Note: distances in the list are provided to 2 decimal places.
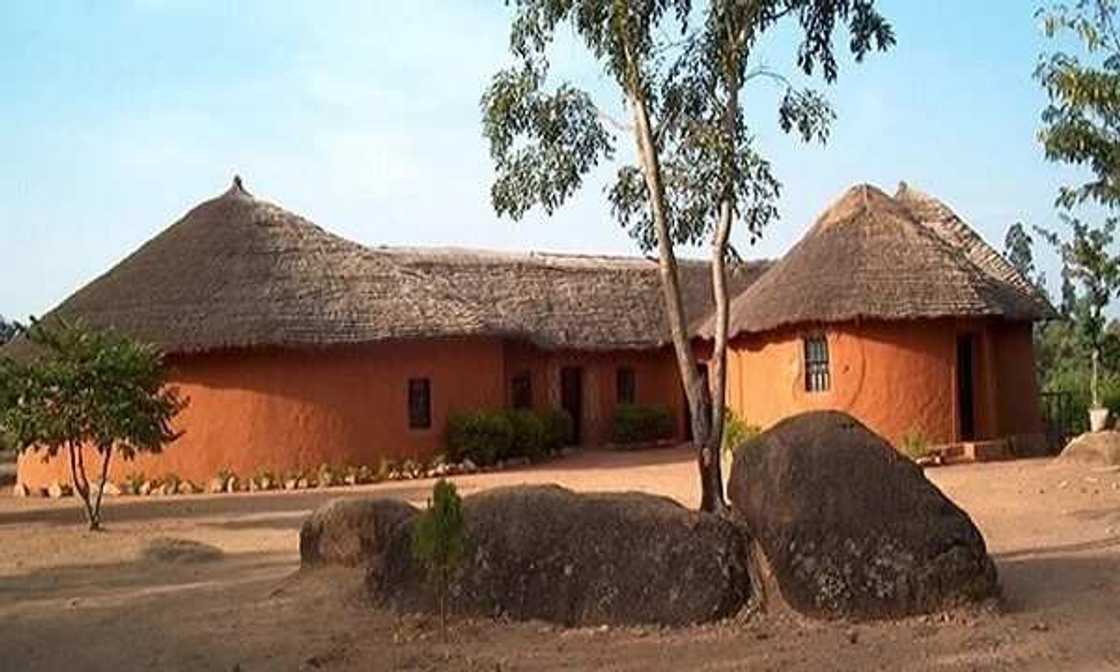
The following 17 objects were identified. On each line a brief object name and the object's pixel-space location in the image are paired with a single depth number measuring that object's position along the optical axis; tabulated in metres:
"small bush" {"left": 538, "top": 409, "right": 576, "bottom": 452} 28.02
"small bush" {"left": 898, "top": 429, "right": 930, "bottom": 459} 22.30
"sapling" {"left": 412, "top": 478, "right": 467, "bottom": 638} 8.38
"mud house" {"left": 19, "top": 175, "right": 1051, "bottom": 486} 22.88
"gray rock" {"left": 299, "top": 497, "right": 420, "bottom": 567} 10.32
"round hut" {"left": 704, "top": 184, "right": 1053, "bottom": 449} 22.70
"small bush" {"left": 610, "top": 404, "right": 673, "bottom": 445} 30.38
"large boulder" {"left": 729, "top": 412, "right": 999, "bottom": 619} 8.66
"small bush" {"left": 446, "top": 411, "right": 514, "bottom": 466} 25.19
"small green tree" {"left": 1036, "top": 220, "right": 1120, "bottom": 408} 23.52
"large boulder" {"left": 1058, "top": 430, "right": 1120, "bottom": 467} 20.03
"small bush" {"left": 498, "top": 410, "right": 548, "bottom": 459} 26.34
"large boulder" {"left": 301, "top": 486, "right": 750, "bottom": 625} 8.87
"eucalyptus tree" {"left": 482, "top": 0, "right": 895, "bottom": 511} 11.62
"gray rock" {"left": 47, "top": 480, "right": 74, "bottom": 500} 23.19
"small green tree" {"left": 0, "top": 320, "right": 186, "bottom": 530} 16.14
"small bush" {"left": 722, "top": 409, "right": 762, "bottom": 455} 25.00
